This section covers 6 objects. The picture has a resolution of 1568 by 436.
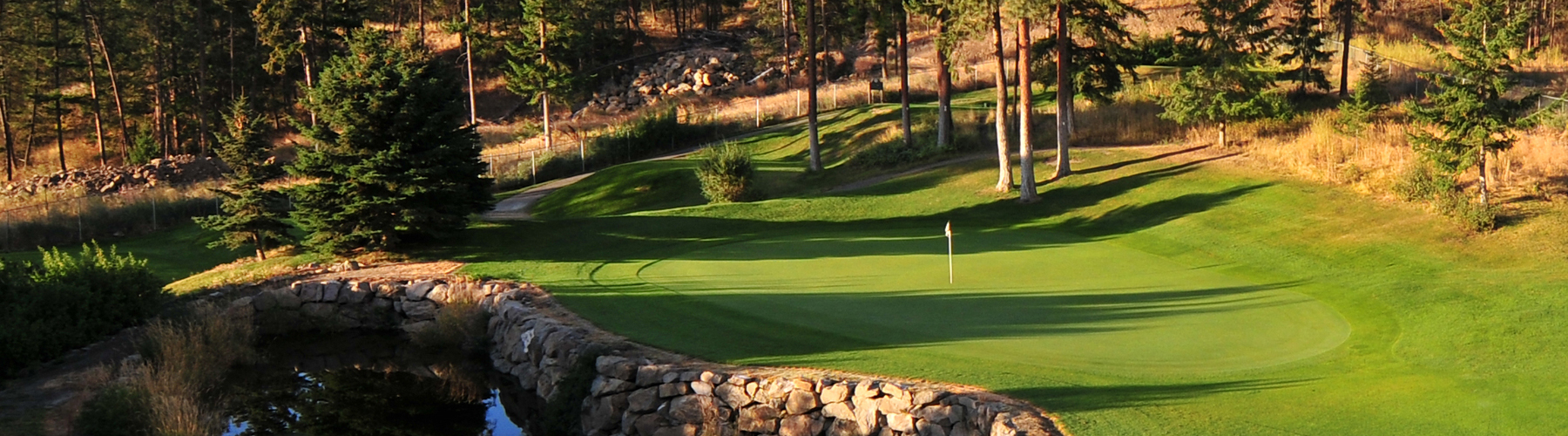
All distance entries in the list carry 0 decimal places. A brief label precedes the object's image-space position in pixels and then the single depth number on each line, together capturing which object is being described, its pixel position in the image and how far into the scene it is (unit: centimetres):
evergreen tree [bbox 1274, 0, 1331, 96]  4300
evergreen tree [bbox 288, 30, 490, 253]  2717
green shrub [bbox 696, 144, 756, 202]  3669
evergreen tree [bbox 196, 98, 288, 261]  2759
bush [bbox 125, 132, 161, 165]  6438
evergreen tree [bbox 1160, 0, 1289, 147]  3556
